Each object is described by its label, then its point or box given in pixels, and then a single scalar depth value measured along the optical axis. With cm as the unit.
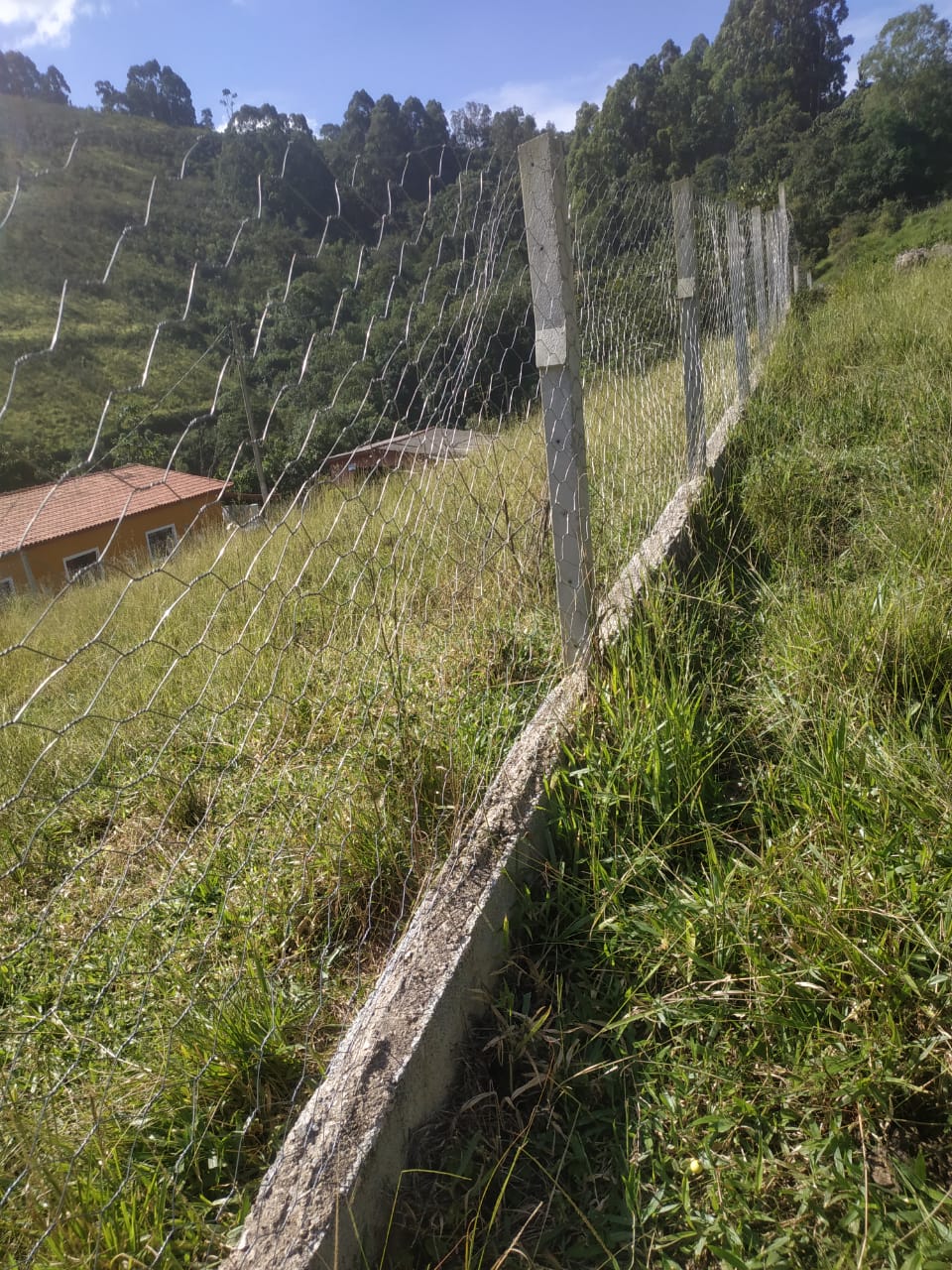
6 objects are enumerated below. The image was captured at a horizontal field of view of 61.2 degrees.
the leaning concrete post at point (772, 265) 804
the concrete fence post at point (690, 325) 377
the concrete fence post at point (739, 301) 525
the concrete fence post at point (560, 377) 205
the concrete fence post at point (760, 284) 657
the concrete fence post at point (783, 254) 955
